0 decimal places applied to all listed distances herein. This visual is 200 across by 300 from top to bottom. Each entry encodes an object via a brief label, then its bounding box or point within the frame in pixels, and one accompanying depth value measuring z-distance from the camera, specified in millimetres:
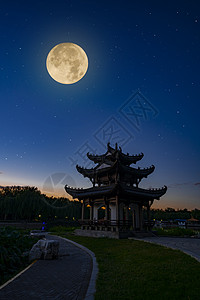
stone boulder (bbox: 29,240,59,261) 7723
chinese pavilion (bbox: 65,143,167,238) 16934
